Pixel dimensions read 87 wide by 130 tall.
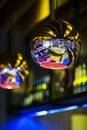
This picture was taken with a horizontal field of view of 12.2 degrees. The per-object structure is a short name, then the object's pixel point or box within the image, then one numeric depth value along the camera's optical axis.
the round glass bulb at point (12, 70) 4.33
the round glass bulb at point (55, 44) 2.71
